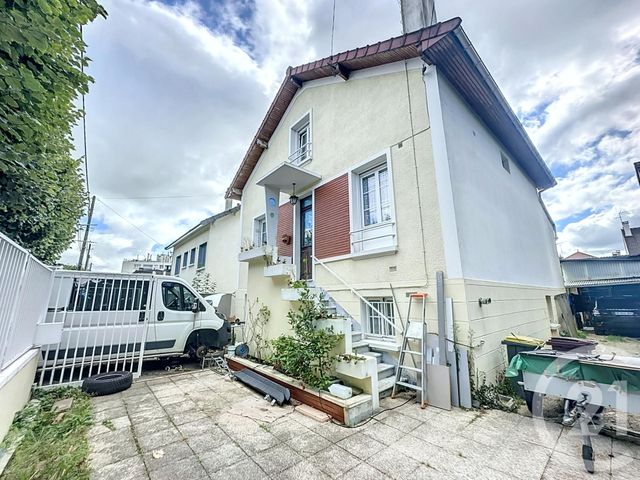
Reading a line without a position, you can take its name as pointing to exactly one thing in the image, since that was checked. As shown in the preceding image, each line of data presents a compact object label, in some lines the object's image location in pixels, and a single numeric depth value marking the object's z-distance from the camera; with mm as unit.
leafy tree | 2355
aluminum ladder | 4504
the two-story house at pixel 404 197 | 5137
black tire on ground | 4754
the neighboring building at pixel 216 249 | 12344
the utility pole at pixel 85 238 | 16234
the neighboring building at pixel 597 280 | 14094
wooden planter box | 3584
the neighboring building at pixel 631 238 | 25969
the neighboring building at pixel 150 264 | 26303
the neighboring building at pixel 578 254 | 32197
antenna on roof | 8273
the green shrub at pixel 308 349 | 4371
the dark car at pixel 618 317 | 12086
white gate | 5250
